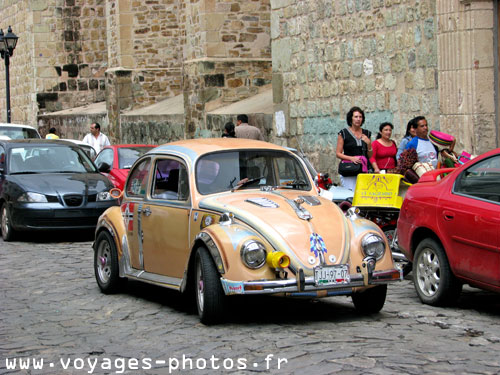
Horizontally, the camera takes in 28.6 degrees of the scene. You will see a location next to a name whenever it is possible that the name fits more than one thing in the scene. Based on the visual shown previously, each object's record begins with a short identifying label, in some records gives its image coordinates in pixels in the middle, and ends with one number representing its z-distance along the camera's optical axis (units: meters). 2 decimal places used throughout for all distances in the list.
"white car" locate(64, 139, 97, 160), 20.48
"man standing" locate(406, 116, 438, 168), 12.23
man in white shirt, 22.55
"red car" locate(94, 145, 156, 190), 17.34
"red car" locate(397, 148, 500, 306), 7.79
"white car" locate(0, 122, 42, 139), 22.83
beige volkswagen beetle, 7.51
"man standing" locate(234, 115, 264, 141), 17.53
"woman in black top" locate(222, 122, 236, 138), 17.10
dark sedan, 14.47
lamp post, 29.19
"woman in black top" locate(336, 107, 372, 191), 13.18
